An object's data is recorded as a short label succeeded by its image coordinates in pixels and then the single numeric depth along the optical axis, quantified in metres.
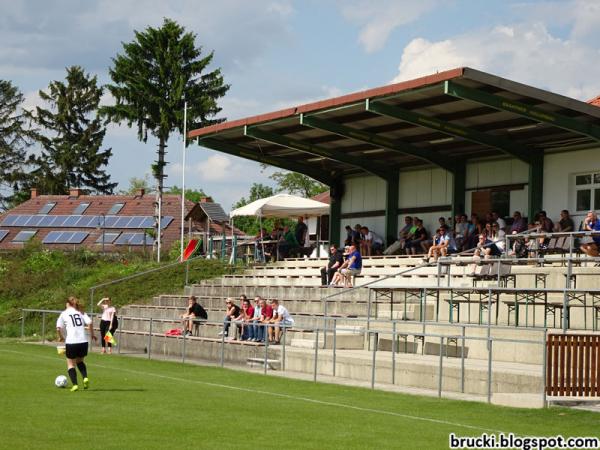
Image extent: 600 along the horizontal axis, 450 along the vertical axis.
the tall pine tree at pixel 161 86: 61.38
